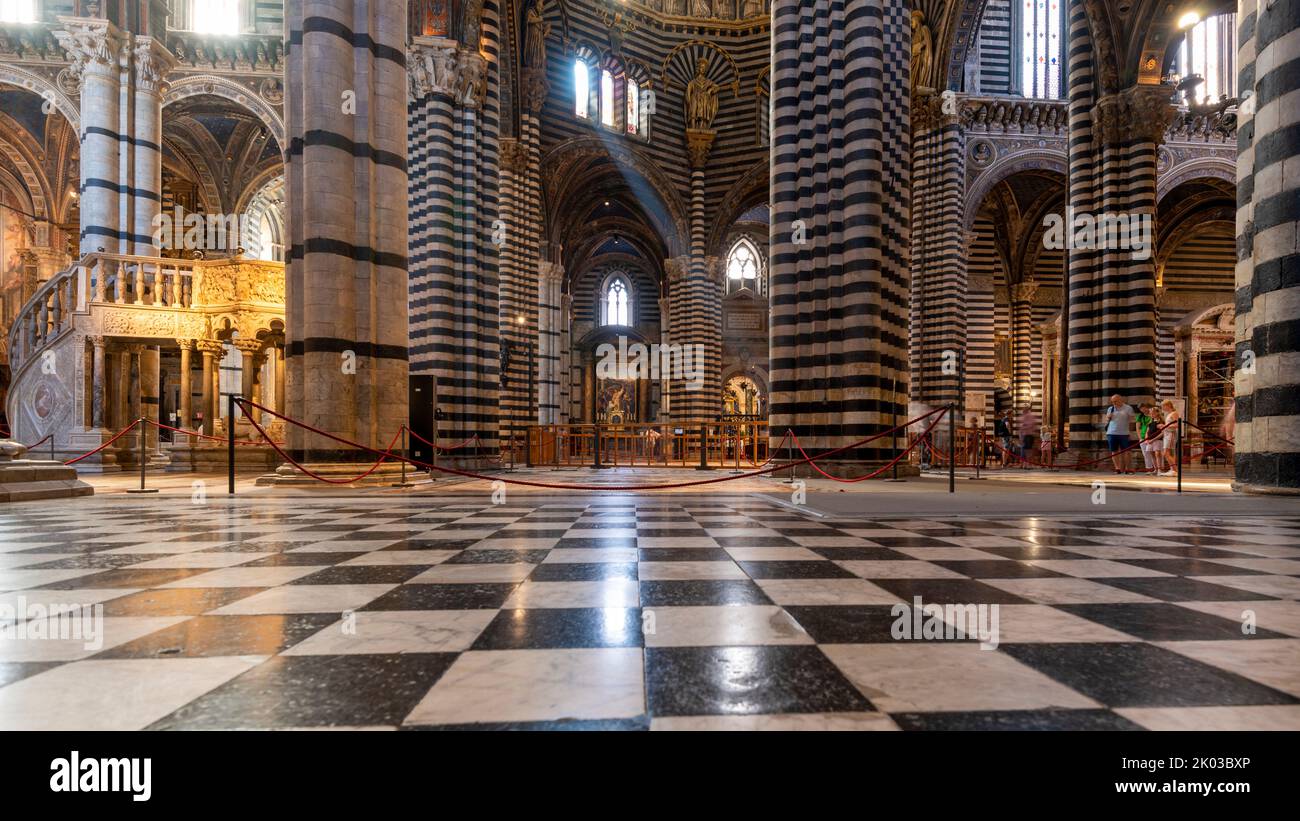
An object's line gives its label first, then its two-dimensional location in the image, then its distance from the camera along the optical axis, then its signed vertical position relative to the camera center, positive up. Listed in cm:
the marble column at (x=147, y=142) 1542 +634
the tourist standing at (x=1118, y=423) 1329 -18
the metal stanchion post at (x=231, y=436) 724 -25
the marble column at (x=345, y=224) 837 +241
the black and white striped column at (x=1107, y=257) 1512 +361
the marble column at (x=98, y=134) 1492 +626
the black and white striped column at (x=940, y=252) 2027 +490
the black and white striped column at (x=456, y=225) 1412 +412
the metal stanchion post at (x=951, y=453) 742 -44
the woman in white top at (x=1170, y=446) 1353 -66
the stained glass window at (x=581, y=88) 2633 +1275
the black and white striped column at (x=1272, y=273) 731 +157
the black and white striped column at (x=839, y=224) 1098 +323
